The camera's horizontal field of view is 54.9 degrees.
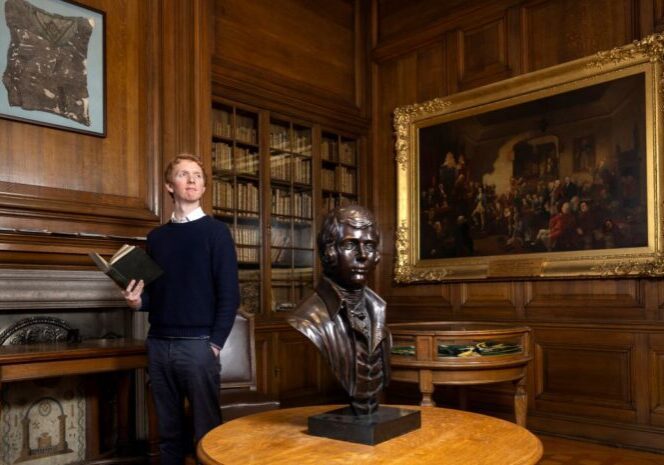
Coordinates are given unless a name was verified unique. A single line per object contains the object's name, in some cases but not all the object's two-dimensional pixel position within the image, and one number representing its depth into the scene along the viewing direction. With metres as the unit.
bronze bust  1.86
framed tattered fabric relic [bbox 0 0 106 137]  3.94
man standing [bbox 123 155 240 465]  2.65
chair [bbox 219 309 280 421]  4.04
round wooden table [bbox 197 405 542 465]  1.57
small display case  3.77
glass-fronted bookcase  5.42
